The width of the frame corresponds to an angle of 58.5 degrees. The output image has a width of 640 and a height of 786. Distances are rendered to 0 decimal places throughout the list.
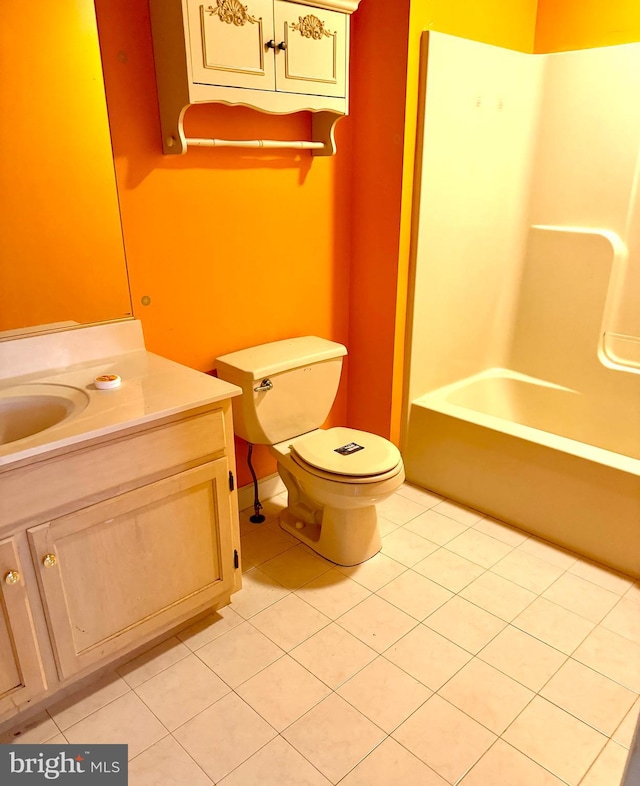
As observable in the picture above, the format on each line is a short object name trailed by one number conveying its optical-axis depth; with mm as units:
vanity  1348
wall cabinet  1667
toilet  2014
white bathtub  2094
